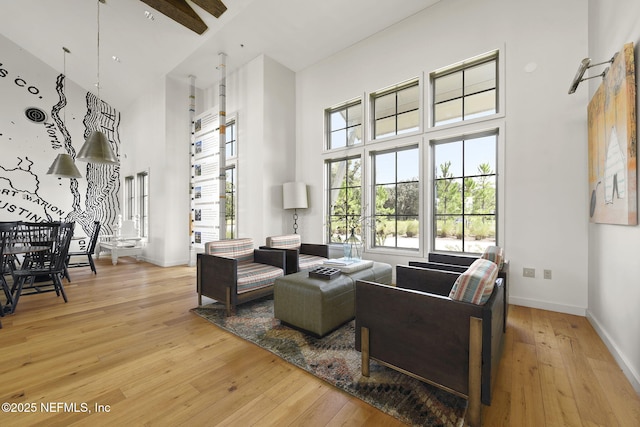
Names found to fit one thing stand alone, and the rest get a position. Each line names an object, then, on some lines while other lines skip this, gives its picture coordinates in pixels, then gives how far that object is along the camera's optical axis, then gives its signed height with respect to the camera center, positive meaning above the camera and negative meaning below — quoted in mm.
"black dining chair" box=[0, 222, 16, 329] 2761 -421
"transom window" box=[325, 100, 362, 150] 4691 +1575
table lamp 4805 +298
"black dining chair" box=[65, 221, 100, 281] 4961 -757
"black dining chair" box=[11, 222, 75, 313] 3134 -648
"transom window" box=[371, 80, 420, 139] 4041 +1606
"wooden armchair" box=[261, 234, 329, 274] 3538 -603
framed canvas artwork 1739 +505
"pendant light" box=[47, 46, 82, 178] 4973 +817
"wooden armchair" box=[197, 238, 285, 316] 2827 -695
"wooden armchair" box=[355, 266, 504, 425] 1350 -711
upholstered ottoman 2285 -806
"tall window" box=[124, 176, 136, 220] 7548 +351
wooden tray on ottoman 2531 -592
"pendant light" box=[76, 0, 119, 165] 3838 +876
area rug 1481 -1100
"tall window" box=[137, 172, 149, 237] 6945 +247
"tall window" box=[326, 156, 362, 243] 4629 +255
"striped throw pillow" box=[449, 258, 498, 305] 1394 -397
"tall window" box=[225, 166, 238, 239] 5648 +170
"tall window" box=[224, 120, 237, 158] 5699 +1620
